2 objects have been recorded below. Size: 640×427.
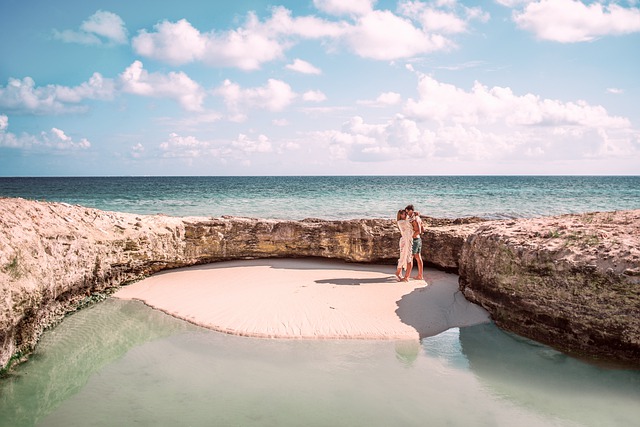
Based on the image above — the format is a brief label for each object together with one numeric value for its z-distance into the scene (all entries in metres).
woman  8.98
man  8.89
